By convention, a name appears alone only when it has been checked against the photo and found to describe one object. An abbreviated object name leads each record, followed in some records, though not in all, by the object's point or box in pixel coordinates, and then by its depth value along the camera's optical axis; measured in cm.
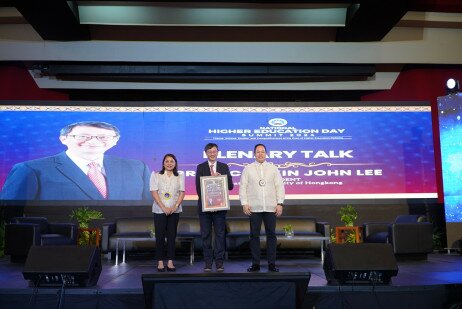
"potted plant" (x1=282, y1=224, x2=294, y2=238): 626
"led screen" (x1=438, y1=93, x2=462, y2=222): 730
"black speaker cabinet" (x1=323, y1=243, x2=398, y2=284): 379
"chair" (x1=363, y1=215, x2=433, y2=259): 640
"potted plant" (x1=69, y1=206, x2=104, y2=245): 709
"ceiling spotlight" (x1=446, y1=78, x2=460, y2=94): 757
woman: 478
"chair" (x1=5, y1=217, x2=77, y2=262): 625
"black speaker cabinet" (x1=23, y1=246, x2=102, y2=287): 367
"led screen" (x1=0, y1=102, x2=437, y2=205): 786
